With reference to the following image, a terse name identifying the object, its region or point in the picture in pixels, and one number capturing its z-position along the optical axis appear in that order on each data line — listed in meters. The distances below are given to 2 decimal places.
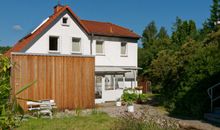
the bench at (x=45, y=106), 12.07
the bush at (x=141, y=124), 6.05
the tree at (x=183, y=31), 25.04
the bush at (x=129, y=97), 19.31
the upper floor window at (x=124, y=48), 23.17
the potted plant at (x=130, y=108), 13.39
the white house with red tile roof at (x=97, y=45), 19.69
